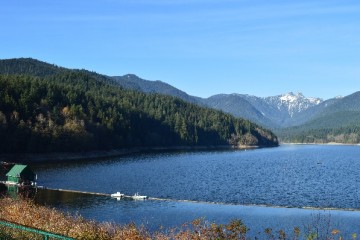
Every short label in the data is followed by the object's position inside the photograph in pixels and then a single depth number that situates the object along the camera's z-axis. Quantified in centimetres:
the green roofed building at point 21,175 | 6768
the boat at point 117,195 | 5890
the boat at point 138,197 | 5828
